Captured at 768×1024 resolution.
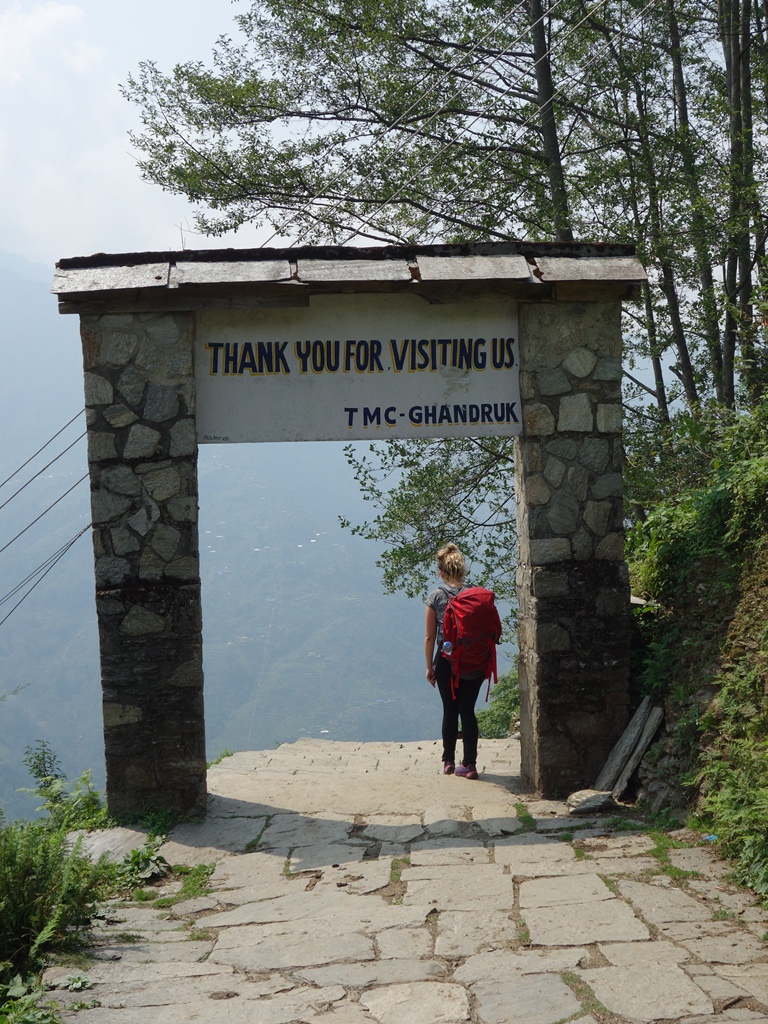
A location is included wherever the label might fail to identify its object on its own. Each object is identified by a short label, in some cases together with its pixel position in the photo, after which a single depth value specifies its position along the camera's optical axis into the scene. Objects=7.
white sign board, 6.66
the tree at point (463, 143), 13.87
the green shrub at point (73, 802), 6.34
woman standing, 7.27
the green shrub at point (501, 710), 14.96
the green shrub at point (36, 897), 4.16
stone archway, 6.48
